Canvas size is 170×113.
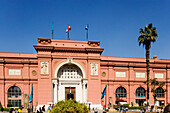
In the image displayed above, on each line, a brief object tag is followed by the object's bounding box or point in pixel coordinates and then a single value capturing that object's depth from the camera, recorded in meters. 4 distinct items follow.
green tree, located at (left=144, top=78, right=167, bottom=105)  42.50
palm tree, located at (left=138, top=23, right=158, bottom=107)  38.00
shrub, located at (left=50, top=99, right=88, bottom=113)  16.30
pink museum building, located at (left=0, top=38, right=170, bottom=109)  39.81
